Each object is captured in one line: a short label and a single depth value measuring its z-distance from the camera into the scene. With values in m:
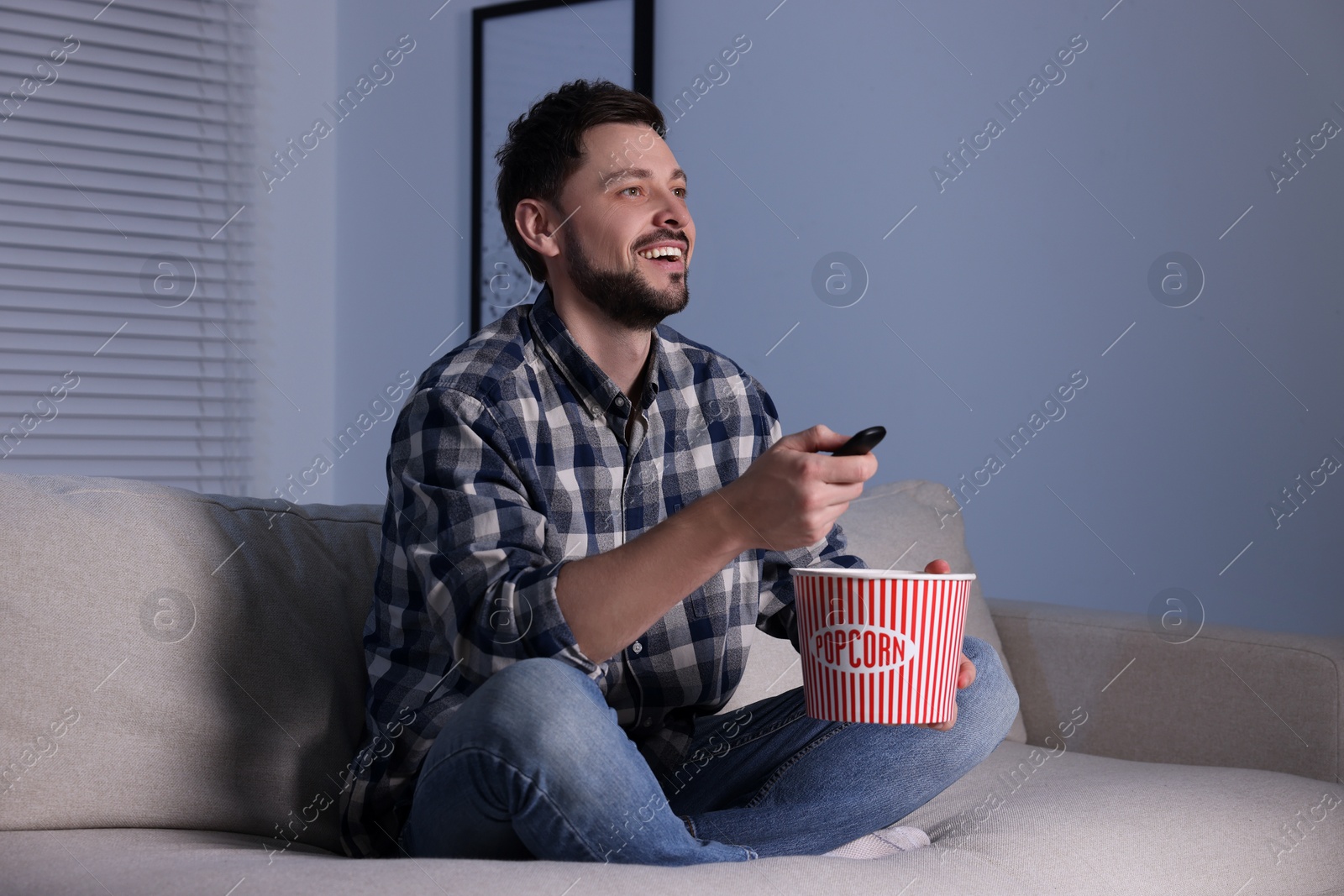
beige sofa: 2.95
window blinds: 5.82
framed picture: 5.71
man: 2.87
